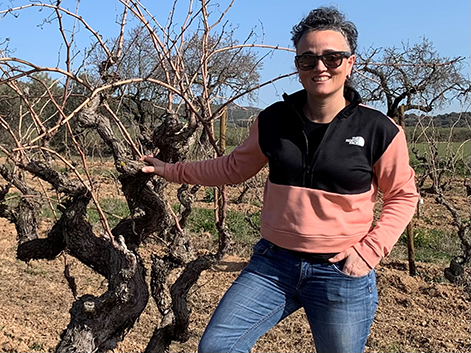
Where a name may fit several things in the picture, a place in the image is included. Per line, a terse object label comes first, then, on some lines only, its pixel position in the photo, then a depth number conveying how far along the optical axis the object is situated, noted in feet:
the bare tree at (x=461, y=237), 16.80
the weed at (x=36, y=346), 12.24
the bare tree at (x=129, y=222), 7.93
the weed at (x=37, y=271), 18.99
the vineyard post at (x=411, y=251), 18.24
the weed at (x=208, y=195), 33.95
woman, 5.89
